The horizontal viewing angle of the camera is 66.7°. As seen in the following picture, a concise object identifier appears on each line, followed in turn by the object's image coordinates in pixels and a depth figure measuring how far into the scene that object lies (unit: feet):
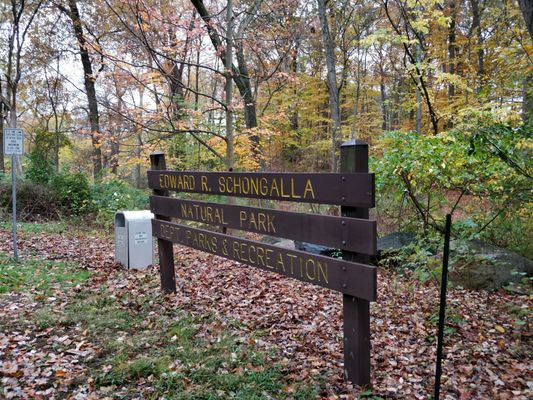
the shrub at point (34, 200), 45.47
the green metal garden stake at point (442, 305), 9.01
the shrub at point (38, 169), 47.85
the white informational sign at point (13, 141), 25.42
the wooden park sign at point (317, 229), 9.75
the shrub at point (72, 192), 46.32
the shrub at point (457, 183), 19.01
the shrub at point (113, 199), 43.45
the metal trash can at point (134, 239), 23.40
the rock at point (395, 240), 24.83
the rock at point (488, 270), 19.88
